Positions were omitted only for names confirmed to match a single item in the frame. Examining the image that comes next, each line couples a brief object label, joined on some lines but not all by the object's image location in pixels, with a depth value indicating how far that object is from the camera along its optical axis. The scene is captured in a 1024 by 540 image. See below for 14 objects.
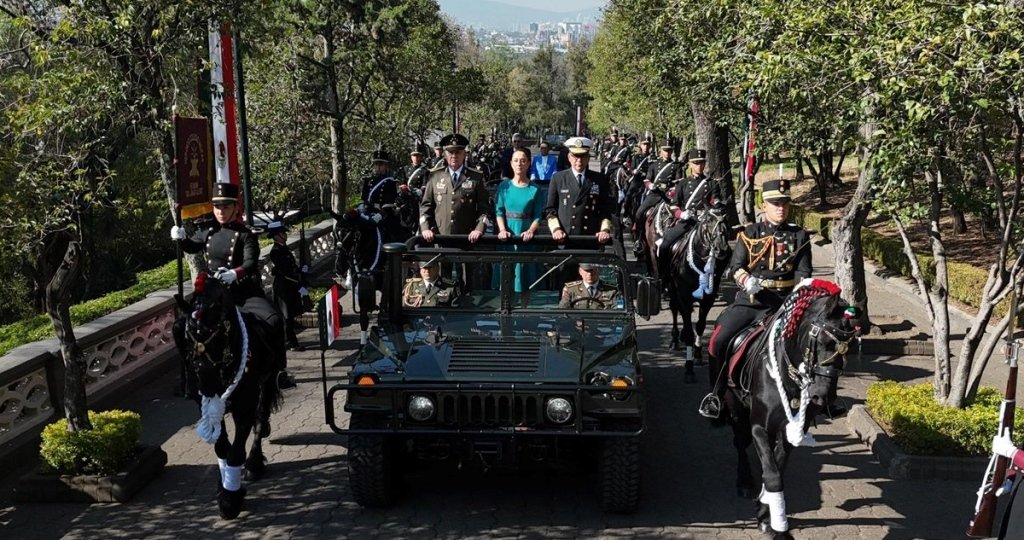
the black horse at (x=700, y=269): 11.53
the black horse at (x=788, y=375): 6.04
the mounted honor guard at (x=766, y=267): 8.14
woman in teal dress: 10.84
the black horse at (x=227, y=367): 6.80
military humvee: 6.77
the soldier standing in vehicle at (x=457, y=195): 11.91
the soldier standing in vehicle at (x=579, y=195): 11.55
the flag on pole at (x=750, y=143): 18.92
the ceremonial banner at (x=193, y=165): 8.70
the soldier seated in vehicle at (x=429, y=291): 8.45
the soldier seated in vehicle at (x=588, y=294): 8.44
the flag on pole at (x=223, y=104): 10.27
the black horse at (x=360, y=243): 13.88
